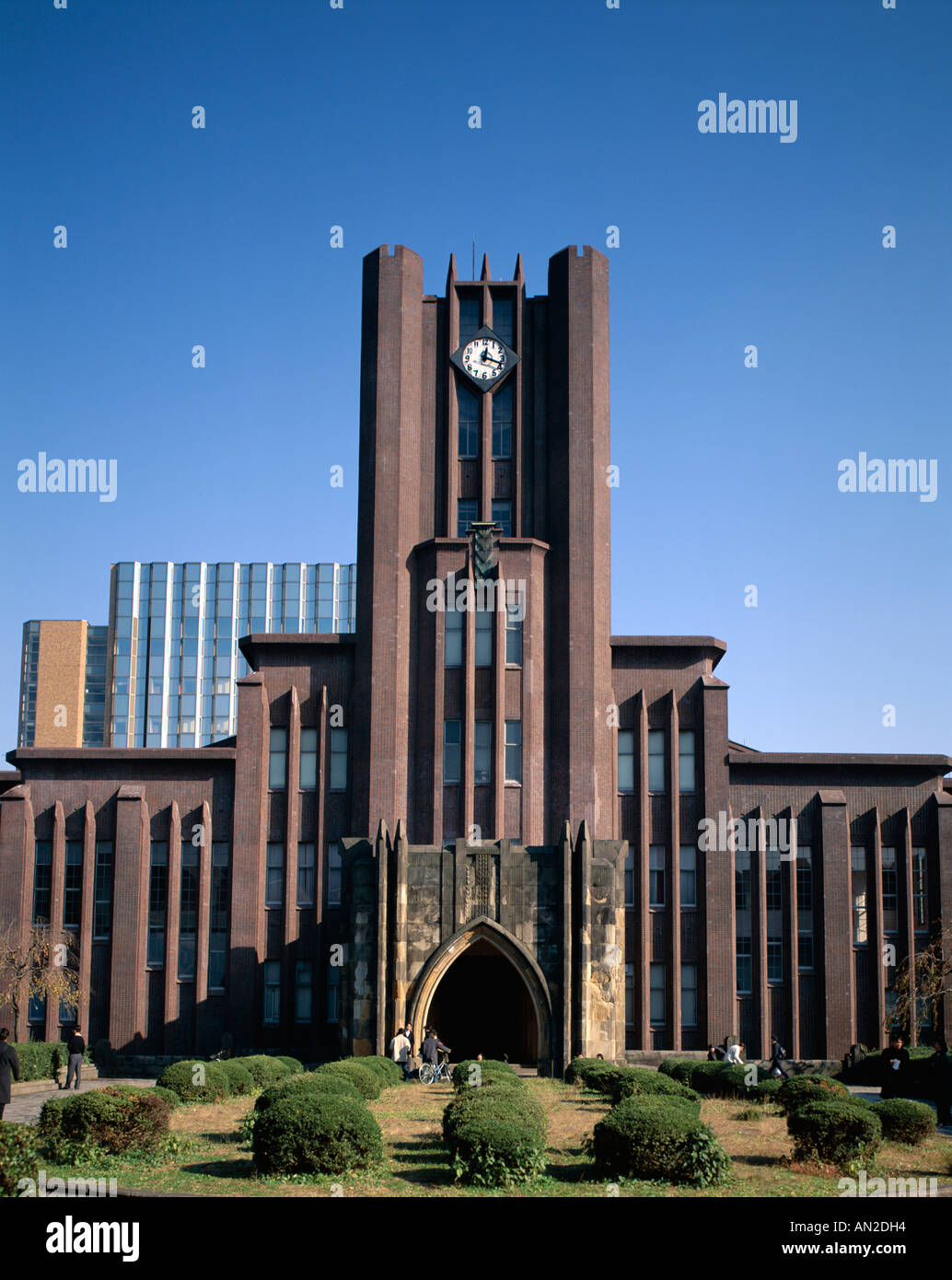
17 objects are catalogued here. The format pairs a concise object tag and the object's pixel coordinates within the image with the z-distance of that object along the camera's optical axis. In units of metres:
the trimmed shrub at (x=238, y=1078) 29.80
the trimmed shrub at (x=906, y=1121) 23.05
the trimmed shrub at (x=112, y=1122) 20.55
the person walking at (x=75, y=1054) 35.81
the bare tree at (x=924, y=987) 40.06
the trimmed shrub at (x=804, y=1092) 24.83
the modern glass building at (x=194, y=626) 115.12
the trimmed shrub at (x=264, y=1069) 32.00
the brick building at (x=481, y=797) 44.53
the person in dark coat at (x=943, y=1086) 26.62
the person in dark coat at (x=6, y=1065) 20.94
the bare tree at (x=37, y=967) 41.94
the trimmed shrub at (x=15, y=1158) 16.72
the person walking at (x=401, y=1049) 35.50
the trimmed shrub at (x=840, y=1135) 20.28
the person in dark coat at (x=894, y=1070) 28.42
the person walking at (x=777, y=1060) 36.81
